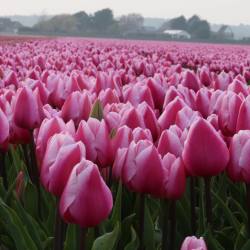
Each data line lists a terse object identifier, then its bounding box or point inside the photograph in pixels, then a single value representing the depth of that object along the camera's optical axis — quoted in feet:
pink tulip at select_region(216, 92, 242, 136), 10.58
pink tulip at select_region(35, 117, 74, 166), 9.31
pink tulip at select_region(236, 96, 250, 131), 9.67
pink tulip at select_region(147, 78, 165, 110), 15.48
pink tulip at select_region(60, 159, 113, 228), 6.93
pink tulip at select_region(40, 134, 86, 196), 7.63
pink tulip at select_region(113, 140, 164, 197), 8.01
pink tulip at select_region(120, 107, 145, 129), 10.33
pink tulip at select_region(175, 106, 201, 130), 10.60
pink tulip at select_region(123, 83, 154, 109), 13.82
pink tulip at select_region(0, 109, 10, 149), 9.93
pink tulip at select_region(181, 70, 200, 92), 19.25
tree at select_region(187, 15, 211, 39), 466.98
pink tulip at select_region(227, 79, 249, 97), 14.20
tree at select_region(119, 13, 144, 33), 564.99
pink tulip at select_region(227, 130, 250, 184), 8.32
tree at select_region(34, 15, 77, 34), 506.57
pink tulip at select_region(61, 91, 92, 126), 12.22
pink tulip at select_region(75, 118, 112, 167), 8.93
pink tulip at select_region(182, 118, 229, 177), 8.19
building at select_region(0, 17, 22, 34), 476.22
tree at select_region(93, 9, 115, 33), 498.90
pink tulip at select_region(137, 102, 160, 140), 10.61
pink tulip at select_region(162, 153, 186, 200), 8.22
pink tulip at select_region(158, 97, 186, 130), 11.09
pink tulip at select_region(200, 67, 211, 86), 23.55
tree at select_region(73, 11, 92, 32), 514.57
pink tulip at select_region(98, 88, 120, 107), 14.26
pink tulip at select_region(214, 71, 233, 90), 19.53
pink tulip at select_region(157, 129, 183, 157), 8.88
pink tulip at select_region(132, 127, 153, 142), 9.13
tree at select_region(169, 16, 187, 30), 552.45
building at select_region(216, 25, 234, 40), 463.88
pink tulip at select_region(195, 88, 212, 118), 13.33
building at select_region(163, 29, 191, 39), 392.85
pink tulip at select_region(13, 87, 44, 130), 10.69
